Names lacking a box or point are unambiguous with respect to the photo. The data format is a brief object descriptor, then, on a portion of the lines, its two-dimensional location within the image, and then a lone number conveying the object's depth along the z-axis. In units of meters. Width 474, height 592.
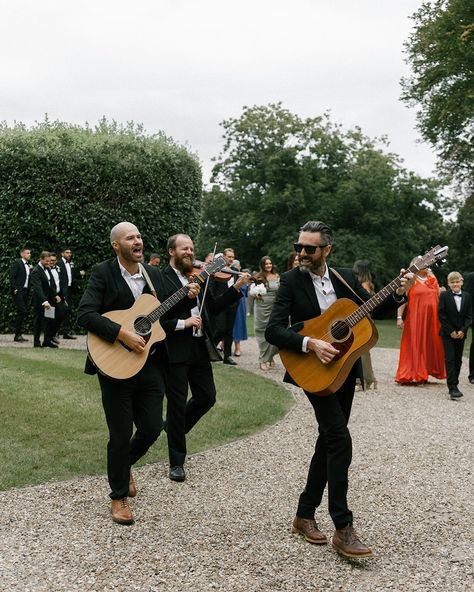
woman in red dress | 12.38
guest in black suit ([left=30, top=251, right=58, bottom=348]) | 14.63
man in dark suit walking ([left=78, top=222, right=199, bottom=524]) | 5.21
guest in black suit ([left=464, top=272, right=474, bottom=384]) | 12.64
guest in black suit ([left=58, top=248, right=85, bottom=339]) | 15.73
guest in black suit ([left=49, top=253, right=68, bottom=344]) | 14.77
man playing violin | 6.34
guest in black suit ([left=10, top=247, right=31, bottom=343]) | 15.70
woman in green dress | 13.23
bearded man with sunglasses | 4.60
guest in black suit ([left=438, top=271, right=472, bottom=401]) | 11.42
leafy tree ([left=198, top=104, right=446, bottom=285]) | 44.22
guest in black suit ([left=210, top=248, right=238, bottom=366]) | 13.06
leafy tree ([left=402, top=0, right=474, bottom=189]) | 26.80
